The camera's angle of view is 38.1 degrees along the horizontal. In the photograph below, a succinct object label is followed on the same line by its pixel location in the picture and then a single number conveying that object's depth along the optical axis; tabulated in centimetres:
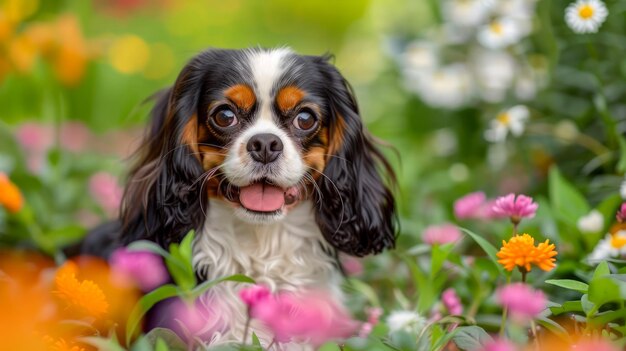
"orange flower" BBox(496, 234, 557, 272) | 232
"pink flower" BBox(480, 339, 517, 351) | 190
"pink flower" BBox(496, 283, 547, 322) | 196
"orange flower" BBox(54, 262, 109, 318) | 234
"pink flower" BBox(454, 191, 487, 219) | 334
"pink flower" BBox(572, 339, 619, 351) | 191
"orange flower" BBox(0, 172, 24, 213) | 293
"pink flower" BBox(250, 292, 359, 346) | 217
